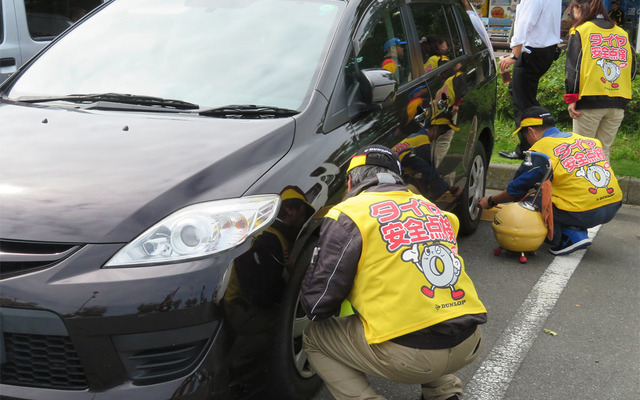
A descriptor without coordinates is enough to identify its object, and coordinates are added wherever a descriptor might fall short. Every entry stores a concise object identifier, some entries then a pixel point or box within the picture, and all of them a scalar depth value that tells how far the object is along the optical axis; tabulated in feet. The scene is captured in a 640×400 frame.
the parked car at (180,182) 7.80
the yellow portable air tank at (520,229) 16.72
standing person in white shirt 23.93
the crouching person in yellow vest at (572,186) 17.08
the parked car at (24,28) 21.65
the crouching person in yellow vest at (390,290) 8.73
